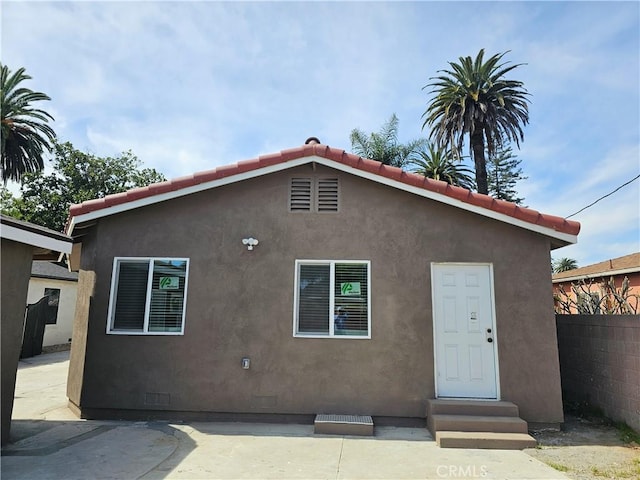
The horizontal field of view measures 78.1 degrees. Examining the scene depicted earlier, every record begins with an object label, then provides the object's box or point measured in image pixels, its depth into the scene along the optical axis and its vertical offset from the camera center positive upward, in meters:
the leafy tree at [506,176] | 28.75 +10.04
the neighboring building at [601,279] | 9.10 +1.58
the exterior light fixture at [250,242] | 6.94 +1.20
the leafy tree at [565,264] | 44.98 +6.00
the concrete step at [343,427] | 5.84 -1.67
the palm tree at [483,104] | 17.75 +9.45
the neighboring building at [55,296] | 16.86 +0.52
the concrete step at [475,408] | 5.94 -1.39
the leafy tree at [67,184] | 27.66 +9.00
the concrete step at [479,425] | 5.65 -1.55
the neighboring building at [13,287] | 4.95 +0.26
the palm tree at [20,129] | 21.03 +9.83
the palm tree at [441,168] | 23.66 +8.79
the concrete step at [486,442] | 5.37 -1.69
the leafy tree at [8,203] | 27.09 +7.22
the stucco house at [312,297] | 6.42 +0.26
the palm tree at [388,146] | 24.69 +10.34
